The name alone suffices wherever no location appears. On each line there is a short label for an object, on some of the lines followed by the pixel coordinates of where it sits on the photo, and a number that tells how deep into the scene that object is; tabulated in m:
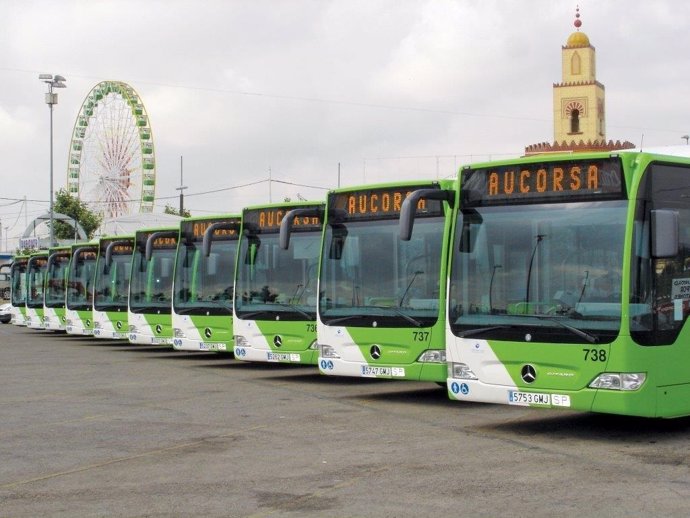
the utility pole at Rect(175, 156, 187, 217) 66.75
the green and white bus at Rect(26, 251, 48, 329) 39.03
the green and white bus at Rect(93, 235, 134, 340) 29.09
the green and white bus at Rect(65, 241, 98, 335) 32.25
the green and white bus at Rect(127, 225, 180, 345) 25.39
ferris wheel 58.69
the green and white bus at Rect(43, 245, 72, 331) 35.47
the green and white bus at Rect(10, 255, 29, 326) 42.72
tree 77.62
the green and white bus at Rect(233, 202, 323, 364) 18.41
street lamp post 54.03
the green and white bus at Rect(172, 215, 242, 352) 21.91
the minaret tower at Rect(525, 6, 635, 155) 65.19
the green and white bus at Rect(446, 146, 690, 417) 10.98
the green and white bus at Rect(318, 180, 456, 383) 14.59
